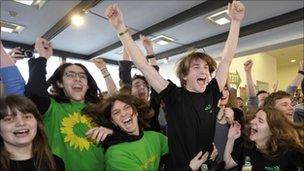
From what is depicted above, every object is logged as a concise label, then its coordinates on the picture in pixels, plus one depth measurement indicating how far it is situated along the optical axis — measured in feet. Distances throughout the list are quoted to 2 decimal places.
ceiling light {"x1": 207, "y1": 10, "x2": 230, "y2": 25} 9.73
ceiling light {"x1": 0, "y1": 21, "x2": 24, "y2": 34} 10.18
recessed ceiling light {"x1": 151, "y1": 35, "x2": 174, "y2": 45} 12.26
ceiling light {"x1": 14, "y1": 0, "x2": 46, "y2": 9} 8.57
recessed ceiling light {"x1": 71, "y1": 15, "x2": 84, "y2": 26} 9.33
